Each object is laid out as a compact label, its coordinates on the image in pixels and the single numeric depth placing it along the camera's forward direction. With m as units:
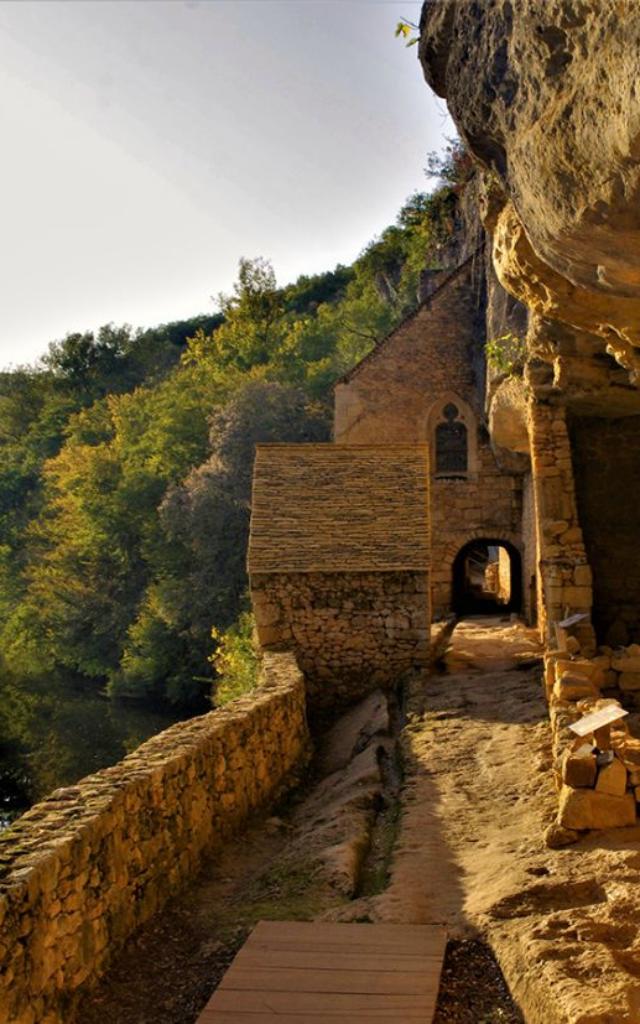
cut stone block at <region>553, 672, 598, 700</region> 8.48
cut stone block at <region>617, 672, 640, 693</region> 9.45
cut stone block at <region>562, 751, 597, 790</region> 6.73
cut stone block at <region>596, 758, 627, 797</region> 6.62
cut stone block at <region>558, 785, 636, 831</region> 6.64
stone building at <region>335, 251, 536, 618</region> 23.69
